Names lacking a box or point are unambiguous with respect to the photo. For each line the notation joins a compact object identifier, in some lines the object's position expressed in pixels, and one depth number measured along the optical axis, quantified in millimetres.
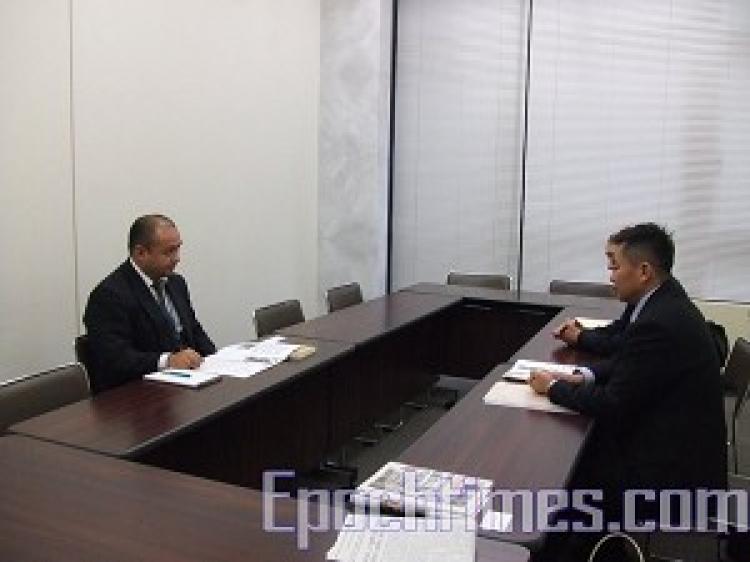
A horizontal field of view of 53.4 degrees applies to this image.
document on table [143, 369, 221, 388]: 2602
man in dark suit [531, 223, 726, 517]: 2270
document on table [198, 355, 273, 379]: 2752
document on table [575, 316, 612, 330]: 3604
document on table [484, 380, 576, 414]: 2445
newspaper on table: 1690
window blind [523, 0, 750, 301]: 5328
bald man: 2822
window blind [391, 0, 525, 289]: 5926
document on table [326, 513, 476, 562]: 1439
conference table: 2027
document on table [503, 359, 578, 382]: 2799
